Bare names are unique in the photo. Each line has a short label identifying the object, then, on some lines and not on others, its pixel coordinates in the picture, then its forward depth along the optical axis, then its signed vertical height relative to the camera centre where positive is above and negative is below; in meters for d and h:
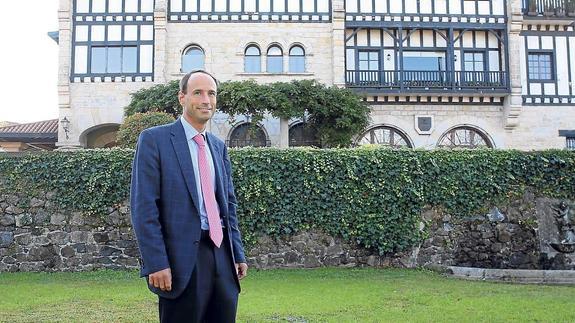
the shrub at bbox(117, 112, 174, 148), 17.53 +2.77
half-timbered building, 23.41 +6.38
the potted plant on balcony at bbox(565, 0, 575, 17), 24.31 +8.58
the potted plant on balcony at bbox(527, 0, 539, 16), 24.57 +8.60
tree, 20.44 +3.95
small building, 23.75 +3.27
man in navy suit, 2.93 -0.01
